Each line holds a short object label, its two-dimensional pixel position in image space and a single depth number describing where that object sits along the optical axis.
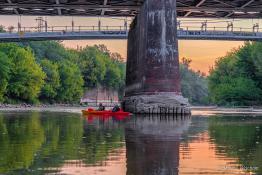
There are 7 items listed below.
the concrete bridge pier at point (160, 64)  45.03
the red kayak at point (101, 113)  44.13
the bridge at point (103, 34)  87.69
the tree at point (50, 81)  120.81
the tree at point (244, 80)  105.25
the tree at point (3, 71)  93.88
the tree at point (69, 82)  133.12
